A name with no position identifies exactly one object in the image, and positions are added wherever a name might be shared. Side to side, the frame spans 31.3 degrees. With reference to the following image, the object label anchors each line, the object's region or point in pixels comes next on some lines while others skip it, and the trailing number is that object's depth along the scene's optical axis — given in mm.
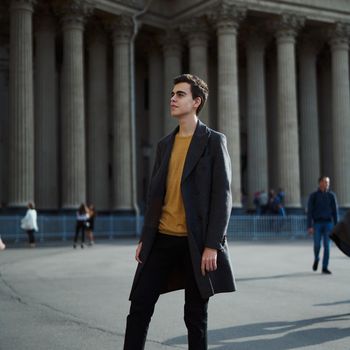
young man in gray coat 4527
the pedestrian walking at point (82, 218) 23672
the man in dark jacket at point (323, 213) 13578
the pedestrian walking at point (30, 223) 23402
